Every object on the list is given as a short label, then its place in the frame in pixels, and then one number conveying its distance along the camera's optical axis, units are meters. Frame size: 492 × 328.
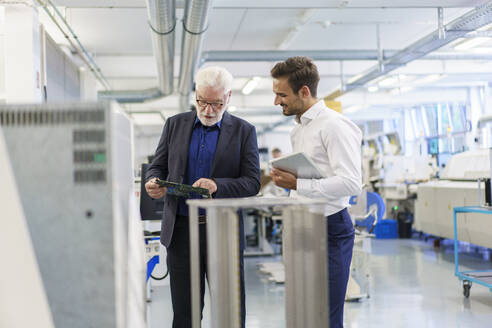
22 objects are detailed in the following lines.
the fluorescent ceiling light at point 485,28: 5.84
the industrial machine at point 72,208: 1.15
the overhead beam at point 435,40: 5.10
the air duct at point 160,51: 4.47
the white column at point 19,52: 3.97
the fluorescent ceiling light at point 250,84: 9.65
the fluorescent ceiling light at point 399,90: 11.05
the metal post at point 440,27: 5.66
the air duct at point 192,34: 4.46
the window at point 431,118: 13.52
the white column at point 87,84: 8.15
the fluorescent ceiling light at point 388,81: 9.60
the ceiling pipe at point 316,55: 7.40
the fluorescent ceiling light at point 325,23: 6.83
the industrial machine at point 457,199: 5.91
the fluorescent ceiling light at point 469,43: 7.14
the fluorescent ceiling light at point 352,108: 13.03
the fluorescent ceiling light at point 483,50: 7.58
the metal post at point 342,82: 9.30
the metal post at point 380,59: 7.27
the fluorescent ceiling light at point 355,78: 8.51
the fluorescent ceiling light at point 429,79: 9.80
